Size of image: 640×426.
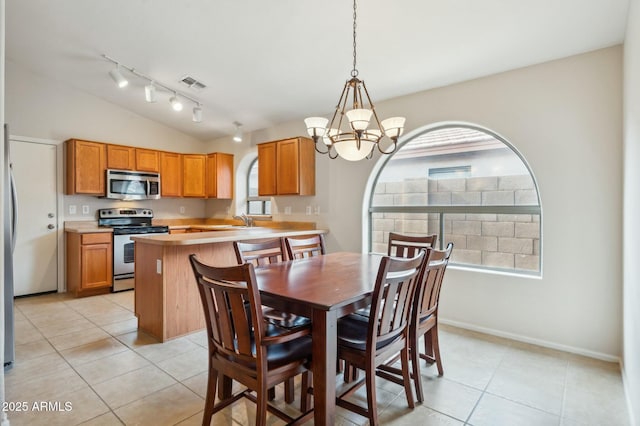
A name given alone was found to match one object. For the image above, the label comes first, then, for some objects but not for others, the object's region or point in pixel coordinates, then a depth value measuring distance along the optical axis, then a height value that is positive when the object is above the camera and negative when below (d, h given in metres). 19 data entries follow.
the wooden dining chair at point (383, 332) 1.59 -0.67
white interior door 4.28 -0.09
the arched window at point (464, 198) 3.08 +0.11
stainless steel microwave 4.78 +0.39
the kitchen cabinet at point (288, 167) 4.32 +0.58
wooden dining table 1.48 -0.43
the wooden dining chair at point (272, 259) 2.00 -0.36
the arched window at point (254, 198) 5.64 +0.21
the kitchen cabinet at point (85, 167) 4.49 +0.61
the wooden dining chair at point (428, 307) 1.92 -0.62
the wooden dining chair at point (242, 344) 1.40 -0.63
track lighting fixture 3.62 +1.53
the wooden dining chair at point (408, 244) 2.69 -0.29
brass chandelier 2.05 +0.50
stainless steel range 4.55 -0.34
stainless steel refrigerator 2.29 -0.30
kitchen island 2.90 -0.64
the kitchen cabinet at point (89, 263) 4.27 -0.69
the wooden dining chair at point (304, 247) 2.69 -0.32
